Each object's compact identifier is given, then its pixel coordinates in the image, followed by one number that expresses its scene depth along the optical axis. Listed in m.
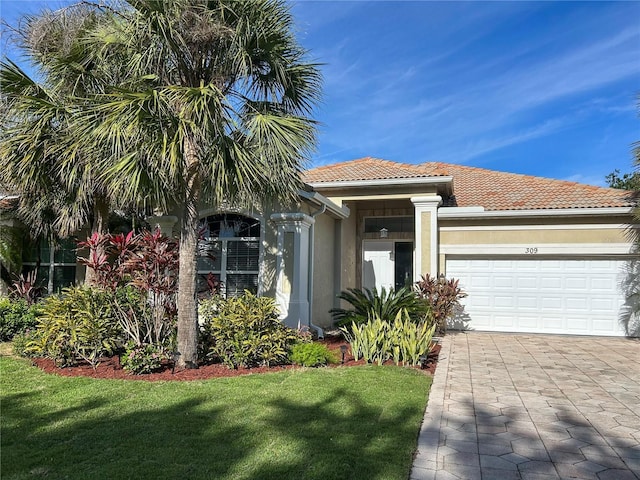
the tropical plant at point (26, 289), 11.62
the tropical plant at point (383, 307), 9.76
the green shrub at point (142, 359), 6.84
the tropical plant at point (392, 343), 7.68
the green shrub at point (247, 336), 7.24
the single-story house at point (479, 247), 10.86
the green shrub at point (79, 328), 7.14
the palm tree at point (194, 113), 6.46
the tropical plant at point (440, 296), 11.59
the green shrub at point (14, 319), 9.80
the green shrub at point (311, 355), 7.43
